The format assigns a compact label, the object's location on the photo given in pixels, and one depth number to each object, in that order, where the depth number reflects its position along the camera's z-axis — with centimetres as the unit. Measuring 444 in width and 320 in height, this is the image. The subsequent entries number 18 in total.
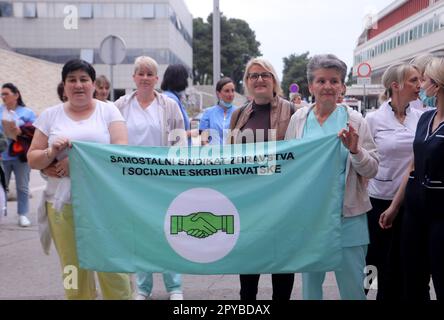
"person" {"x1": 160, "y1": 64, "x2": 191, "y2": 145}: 481
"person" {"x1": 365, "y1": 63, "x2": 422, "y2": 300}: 355
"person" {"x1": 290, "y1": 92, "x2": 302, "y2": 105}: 1355
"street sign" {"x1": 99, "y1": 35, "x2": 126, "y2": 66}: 1034
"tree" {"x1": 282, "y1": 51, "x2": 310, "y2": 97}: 7846
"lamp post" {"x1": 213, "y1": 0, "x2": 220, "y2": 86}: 1190
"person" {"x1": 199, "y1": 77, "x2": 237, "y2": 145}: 654
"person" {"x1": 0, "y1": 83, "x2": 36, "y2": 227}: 668
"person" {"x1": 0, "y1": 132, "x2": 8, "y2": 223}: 436
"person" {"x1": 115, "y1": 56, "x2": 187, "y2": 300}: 413
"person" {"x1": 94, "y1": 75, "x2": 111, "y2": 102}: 561
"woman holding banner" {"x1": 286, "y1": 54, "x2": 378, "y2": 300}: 304
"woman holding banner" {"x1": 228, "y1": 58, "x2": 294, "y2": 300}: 346
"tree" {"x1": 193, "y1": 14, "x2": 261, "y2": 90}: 7556
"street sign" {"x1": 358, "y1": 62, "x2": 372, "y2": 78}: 1480
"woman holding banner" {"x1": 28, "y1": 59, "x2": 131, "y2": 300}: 325
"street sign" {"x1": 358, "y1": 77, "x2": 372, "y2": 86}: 1532
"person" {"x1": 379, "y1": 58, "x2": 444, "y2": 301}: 276
